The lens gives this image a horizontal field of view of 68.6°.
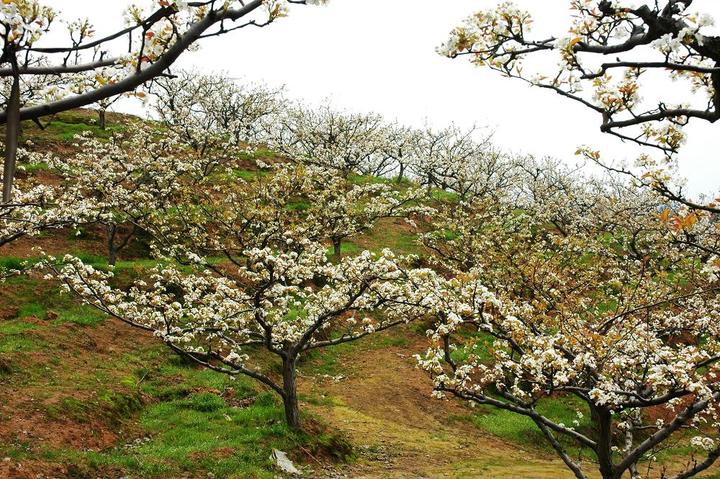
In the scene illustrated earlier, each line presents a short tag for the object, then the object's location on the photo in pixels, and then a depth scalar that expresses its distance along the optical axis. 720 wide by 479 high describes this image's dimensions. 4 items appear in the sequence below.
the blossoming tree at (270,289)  12.46
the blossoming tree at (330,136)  42.62
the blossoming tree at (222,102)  41.25
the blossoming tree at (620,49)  5.09
